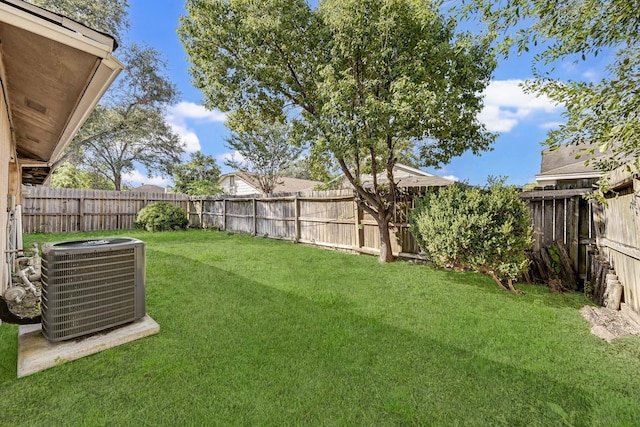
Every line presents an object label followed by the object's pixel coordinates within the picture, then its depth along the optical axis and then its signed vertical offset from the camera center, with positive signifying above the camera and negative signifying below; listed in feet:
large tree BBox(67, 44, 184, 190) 49.01 +18.66
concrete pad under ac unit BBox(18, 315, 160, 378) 7.06 -3.73
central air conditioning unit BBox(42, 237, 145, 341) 7.52 -2.10
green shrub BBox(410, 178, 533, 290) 13.16 -0.76
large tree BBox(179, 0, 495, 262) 16.03 +9.14
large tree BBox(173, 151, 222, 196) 67.72 +9.46
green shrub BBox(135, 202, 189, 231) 37.47 -0.68
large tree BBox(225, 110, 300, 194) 61.57 +13.52
